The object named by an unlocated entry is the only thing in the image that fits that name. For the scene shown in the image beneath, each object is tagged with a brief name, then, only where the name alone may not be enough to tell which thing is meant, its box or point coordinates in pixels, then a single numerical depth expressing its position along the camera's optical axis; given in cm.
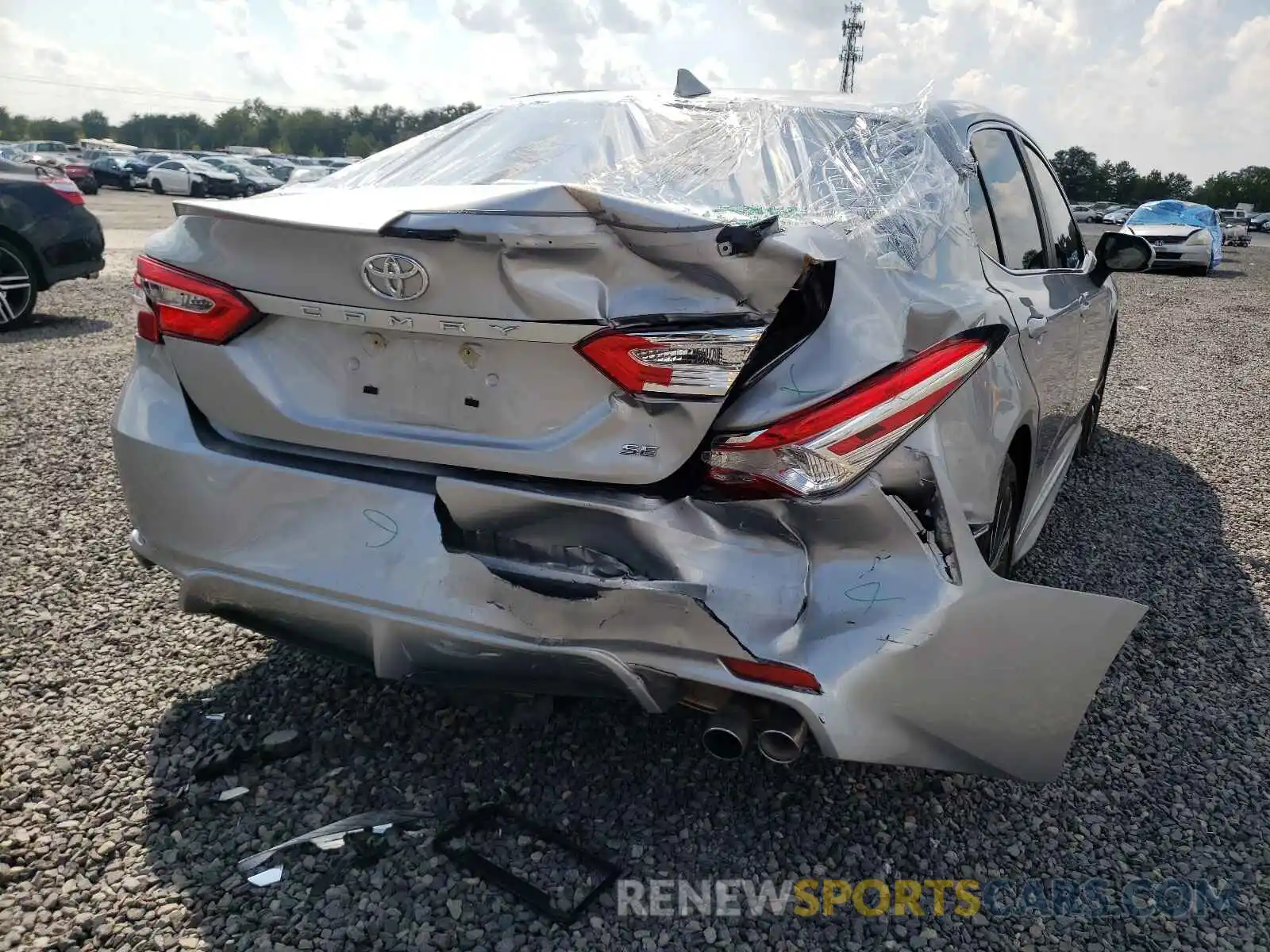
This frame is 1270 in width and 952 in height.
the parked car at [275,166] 4450
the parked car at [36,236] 767
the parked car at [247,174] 3825
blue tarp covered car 1898
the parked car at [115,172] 4084
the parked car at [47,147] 4635
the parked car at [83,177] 3512
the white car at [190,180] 3756
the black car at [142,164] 4100
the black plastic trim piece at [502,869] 200
